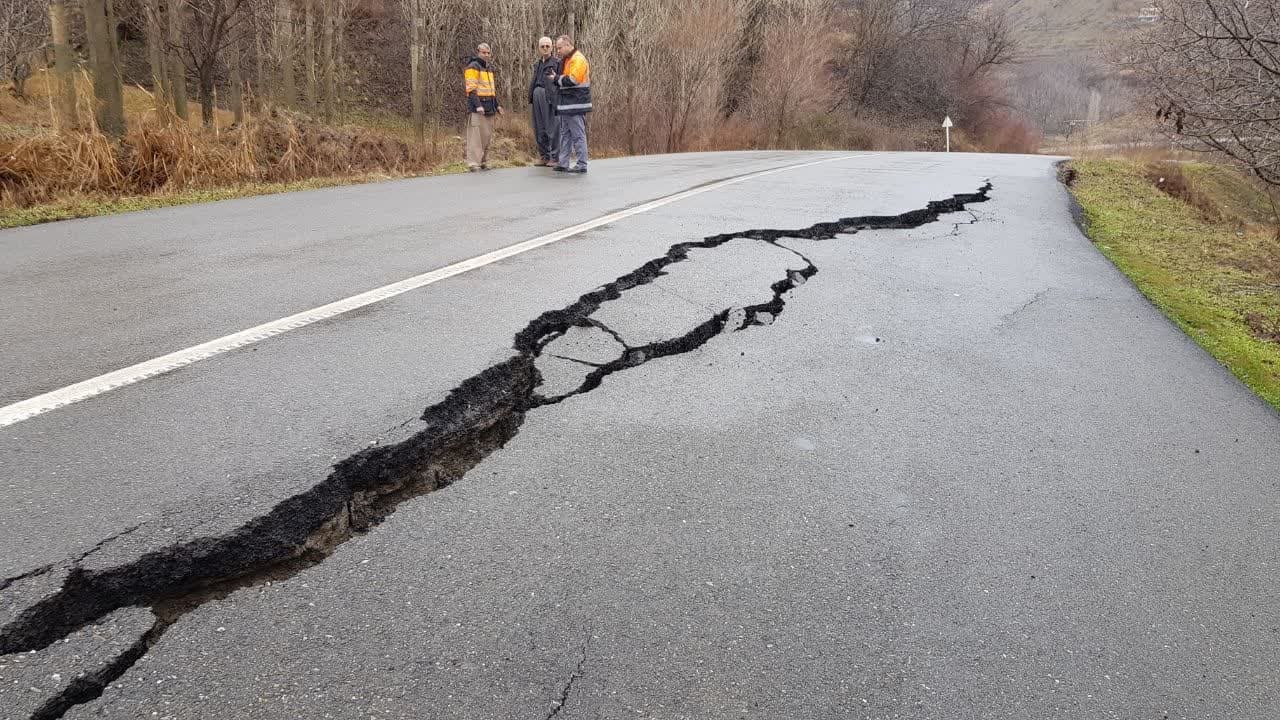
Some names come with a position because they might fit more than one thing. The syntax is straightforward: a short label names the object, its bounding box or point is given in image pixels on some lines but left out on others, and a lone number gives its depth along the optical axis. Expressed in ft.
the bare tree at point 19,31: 57.26
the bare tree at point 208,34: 47.44
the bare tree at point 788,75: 100.42
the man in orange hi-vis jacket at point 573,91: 38.42
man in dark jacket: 41.57
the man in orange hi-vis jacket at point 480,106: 41.04
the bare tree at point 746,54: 99.92
